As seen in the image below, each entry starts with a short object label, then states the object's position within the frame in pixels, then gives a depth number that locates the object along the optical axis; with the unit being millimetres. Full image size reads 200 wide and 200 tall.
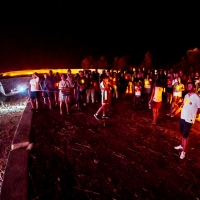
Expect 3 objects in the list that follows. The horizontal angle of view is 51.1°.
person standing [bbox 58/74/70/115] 9867
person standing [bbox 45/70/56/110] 10680
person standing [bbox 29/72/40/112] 10258
